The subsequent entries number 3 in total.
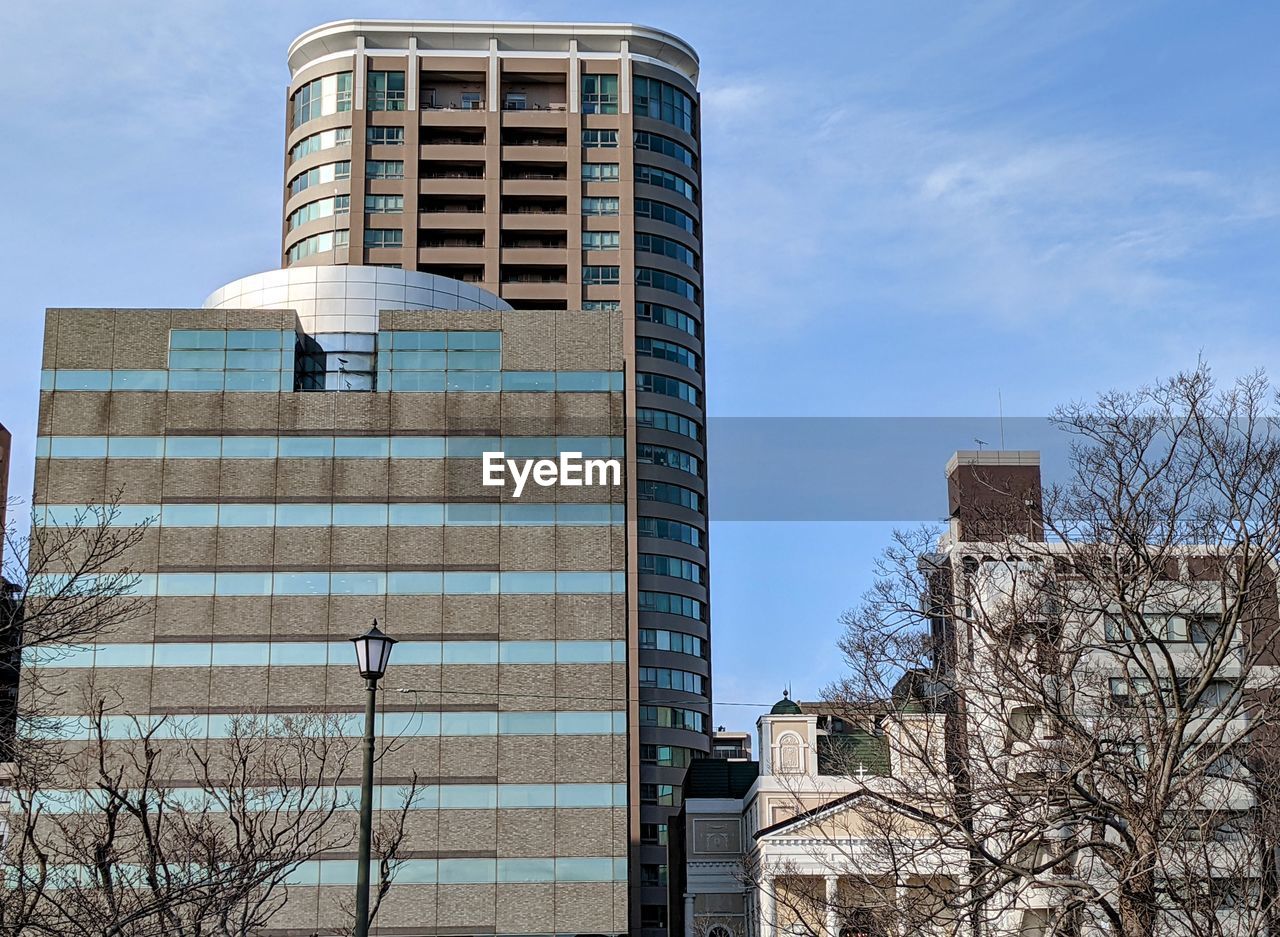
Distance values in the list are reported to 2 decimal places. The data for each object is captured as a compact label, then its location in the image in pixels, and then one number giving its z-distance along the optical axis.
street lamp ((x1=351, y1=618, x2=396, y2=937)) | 22.38
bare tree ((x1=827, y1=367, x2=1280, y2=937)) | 24.53
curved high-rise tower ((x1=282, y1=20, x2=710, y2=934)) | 112.81
